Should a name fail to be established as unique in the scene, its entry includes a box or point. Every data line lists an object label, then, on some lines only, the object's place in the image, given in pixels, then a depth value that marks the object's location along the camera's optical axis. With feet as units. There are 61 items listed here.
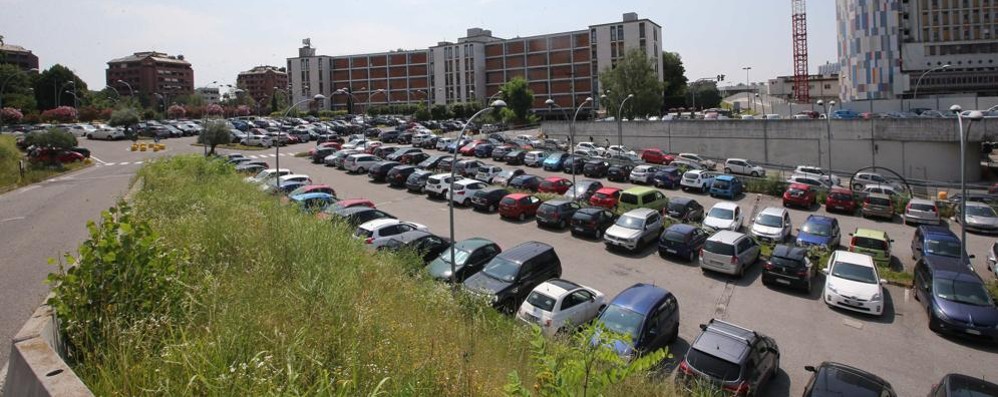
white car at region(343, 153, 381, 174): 120.88
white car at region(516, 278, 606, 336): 39.68
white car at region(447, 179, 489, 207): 89.66
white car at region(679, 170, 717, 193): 107.76
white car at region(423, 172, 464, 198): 94.34
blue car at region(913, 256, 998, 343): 42.04
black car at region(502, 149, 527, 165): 138.62
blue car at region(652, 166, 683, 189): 111.65
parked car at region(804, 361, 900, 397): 27.55
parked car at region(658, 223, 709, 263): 63.21
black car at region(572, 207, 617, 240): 71.72
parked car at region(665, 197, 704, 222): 80.07
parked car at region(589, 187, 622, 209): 86.07
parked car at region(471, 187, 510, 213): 85.92
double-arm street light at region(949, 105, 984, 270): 55.64
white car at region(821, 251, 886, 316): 47.70
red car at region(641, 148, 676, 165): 147.74
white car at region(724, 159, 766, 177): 130.00
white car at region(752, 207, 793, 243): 70.90
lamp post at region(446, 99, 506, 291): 45.25
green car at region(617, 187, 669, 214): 83.10
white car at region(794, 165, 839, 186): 117.19
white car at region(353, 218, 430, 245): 56.95
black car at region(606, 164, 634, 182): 117.91
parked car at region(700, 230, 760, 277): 57.06
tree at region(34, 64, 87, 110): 271.69
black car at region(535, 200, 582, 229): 76.13
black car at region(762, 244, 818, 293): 53.26
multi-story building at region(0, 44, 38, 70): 369.71
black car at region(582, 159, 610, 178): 121.74
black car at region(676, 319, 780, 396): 30.99
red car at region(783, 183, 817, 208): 95.04
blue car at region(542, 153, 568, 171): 129.90
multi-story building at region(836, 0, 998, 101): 259.39
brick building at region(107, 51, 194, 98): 442.09
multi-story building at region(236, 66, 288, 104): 517.96
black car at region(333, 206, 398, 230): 61.30
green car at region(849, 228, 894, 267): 62.54
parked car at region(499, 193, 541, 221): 81.05
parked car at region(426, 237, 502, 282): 49.73
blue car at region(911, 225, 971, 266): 60.49
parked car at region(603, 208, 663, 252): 65.77
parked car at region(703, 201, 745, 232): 74.74
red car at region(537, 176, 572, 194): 100.42
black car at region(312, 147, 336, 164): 138.41
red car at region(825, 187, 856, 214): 90.99
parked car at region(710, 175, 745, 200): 103.09
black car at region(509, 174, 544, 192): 103.24
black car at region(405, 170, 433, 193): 99.96
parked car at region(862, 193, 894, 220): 87.35
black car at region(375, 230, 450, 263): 54.49
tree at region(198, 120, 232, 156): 140.77
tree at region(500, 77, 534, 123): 241.35
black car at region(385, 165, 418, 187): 104.94
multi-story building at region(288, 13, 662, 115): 304.09
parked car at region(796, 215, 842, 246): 67.82
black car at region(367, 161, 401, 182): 110.78
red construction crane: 336.90
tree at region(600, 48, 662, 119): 206.59
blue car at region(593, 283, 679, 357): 36.52
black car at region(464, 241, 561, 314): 45.34
